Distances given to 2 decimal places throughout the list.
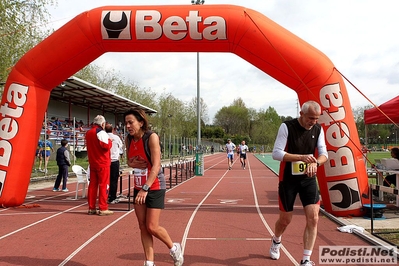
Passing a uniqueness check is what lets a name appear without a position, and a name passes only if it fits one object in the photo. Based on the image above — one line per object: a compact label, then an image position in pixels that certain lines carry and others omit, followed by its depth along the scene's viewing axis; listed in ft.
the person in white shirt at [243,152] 84.70
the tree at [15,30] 48.96
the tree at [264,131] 254.27
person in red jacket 27.66
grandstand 79.46
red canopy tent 32.89
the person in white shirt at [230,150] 84.70
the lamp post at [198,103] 76.13
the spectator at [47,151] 62.58
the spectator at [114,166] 32.78
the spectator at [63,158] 41.50
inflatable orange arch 26.63
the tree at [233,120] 340.80
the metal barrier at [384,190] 20.21
